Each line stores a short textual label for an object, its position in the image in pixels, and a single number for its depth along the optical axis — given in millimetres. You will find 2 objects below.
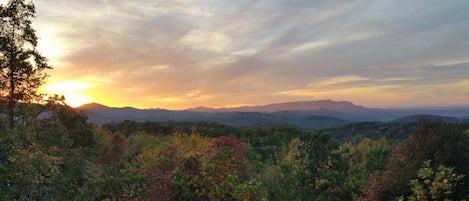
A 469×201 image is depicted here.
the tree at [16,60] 20766
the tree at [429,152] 7802
